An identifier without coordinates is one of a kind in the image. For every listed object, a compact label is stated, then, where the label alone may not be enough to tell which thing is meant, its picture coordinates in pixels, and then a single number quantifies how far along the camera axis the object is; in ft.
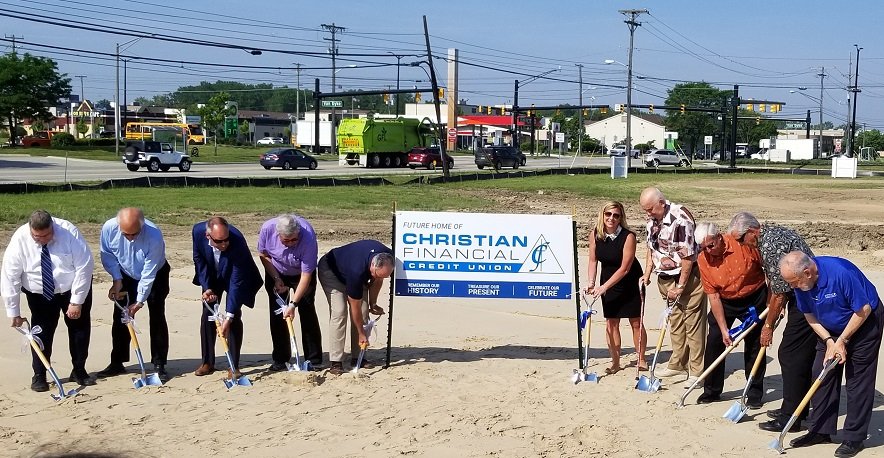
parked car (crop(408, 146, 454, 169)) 181.06
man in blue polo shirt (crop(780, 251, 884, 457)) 22.03
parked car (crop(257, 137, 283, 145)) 376.64
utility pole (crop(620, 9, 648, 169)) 211.82
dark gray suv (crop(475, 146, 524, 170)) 191.93
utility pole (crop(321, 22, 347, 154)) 301.63
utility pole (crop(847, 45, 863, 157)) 296.20
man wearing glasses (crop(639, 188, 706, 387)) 27.73
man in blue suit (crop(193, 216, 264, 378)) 28.48
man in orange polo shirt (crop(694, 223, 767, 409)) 25.96
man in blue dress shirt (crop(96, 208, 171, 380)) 27.89
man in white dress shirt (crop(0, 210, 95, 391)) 26.43
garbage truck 182.60
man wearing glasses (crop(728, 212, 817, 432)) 23.70
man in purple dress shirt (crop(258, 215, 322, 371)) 28.45
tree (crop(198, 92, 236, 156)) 295.07
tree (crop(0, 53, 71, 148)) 246.47
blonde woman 28.43
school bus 230.48
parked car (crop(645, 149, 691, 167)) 222.69
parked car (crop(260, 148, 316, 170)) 168.14
